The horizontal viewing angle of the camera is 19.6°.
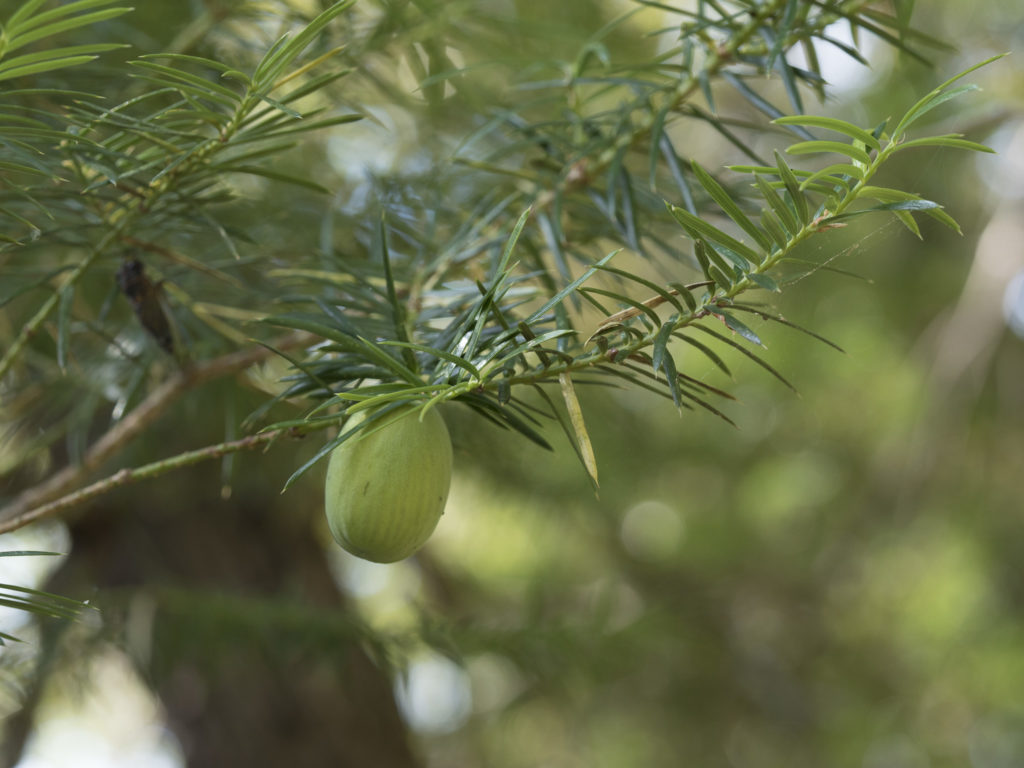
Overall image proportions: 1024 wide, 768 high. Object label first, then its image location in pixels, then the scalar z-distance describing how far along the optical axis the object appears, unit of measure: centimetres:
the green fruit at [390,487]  51
